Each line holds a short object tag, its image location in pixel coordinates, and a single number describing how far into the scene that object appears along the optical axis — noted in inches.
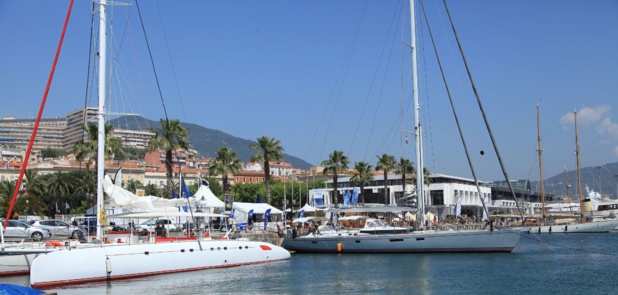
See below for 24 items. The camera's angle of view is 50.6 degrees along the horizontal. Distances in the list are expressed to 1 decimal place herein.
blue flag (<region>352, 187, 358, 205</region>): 2958.7
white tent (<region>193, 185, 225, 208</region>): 1990.7
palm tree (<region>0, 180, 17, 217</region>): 2970.7
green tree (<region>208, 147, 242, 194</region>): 2935.5
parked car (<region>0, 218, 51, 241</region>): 1710.1
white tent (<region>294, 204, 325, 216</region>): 2738.7
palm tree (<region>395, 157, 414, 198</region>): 3782.0
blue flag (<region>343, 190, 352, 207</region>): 2844.5
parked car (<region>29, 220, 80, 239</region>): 1792.6
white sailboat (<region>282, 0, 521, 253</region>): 1729.8
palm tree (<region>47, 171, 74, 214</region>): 3575.3
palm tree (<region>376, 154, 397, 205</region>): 3841.0
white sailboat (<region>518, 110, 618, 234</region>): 3282.5
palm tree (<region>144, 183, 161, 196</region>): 4407.0
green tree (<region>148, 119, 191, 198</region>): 2306.8
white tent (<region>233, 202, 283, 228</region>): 2482.8
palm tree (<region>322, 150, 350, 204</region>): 3481.8
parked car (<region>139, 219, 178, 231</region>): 2054.9
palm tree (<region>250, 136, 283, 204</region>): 2893.7
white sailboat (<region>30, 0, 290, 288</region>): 1173.7
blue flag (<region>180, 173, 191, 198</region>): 1688.0
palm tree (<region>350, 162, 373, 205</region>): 3823.8
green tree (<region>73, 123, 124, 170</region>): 2386.8
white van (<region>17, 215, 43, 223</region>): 2490.9
